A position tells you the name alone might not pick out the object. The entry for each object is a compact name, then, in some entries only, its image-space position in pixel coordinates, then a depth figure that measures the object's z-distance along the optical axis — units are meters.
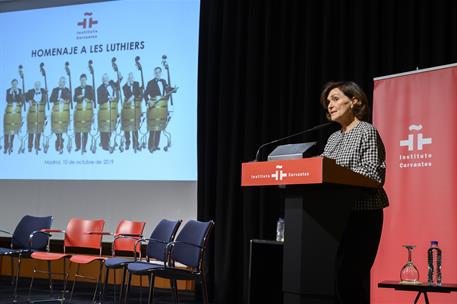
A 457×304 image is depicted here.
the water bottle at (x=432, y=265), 3.92
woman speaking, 2.64
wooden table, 3.63
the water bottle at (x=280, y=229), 5.08
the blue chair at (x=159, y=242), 4.76
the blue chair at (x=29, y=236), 6.02
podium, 2.57
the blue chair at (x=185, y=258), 4.51
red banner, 4.34
